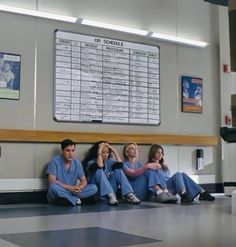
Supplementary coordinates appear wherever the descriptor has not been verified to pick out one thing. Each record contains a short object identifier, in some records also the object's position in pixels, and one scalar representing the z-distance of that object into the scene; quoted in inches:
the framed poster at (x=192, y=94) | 293.7
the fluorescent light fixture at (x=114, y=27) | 252.1
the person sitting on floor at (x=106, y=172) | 227.4
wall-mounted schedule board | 245.0
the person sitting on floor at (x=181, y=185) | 241.4
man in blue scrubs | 215.2
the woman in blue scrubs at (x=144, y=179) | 242.1
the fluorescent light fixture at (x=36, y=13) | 227.1
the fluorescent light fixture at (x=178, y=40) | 279.7
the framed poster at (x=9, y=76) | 225.6
